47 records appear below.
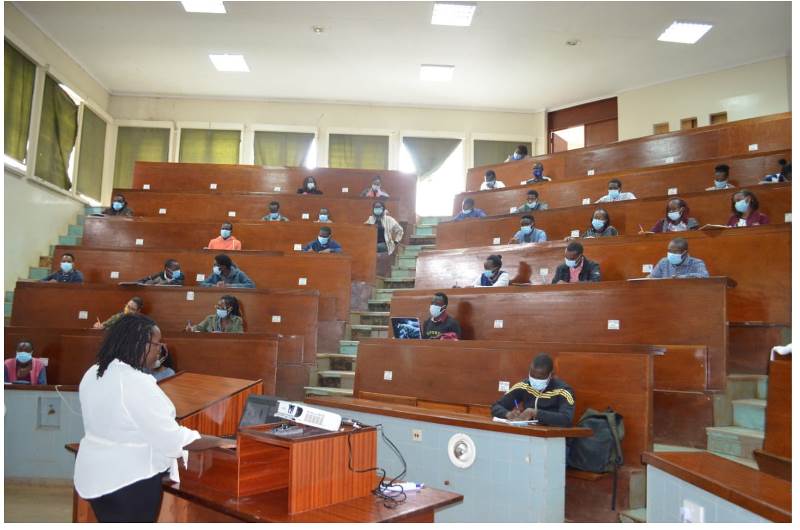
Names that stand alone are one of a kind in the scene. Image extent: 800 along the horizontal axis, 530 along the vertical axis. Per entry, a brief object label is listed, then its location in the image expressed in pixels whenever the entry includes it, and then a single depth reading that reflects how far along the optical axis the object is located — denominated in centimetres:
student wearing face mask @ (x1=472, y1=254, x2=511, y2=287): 539
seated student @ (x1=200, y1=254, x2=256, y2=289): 582
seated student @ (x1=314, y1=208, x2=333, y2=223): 769
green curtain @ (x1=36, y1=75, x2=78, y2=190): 847
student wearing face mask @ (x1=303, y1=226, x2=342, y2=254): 659
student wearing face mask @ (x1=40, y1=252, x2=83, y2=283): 618
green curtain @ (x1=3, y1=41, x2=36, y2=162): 765
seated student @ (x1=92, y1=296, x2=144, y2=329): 534
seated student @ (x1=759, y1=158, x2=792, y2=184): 583
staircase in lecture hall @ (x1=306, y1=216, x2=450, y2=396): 533
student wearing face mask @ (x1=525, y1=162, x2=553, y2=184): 796
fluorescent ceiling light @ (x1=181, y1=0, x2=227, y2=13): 770
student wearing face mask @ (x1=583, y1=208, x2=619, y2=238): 581
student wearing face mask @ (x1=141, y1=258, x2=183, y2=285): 600
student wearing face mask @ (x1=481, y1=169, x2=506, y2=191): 820
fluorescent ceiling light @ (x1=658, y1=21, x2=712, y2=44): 794
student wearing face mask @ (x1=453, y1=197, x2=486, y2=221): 745
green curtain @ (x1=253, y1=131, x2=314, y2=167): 1066
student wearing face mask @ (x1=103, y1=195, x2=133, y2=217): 776
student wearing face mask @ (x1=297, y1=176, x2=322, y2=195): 865
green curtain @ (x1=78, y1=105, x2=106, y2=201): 959
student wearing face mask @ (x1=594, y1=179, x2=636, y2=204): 655
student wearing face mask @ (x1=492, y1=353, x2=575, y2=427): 330
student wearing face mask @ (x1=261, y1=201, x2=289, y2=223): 778
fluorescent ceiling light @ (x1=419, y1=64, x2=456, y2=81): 930
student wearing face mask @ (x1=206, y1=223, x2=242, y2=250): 688
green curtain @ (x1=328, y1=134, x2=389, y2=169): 1069
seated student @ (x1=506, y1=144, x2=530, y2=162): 874
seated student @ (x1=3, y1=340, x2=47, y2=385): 477
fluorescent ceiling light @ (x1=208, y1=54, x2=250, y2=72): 922
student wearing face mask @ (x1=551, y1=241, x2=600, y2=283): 498
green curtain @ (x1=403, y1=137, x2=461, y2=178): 1070
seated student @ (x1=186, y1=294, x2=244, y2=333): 521
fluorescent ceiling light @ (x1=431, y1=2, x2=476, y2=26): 762
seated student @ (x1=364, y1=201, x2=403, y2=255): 750
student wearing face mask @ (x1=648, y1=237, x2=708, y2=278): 440
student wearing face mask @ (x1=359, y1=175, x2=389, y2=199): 870
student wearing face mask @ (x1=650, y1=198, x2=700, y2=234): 540
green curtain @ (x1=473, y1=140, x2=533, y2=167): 1071
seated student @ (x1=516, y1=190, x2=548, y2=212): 695
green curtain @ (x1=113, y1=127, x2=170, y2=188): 1045
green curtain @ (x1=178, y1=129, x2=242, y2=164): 1059
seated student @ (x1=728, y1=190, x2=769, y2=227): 506
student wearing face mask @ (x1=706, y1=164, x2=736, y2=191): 616
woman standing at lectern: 191
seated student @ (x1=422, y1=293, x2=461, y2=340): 479
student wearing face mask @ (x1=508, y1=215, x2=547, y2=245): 622
